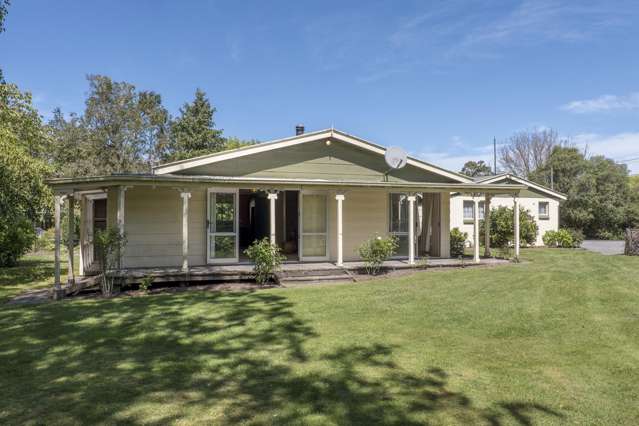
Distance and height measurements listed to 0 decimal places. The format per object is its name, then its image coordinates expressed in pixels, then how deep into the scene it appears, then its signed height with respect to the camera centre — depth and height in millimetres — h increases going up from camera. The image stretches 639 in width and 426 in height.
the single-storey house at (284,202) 11336 +622
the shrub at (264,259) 10578 -943
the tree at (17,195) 11695 +830
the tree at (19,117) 12250 +3271
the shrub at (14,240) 14555 -619
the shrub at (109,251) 9445 -685
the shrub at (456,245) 16281 -920
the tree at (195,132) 41250 +9043
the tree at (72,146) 36647 +6890
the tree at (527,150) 46500 +8246
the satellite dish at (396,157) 13352 +2074
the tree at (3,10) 10281 +5291
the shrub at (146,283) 9625 -1409
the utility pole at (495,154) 46169 +7666
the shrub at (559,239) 22297 -935
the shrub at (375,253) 11711 -880
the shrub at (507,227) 19891 -282
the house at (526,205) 22656 +922
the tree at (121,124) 39219 +9569
